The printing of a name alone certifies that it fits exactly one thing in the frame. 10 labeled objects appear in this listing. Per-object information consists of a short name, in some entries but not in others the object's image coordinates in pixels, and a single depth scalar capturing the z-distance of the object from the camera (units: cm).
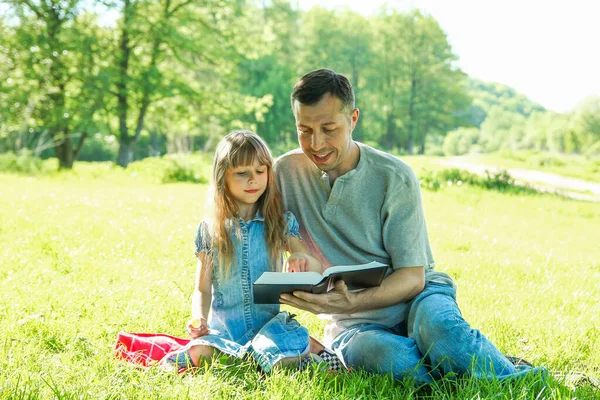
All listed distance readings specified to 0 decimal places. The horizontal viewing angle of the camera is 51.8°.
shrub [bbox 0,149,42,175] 1570
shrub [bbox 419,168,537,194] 1354
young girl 330
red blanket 320
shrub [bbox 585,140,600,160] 2988
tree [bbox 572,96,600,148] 3422
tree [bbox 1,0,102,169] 1895
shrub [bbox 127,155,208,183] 1567
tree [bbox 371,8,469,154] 4284
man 291
